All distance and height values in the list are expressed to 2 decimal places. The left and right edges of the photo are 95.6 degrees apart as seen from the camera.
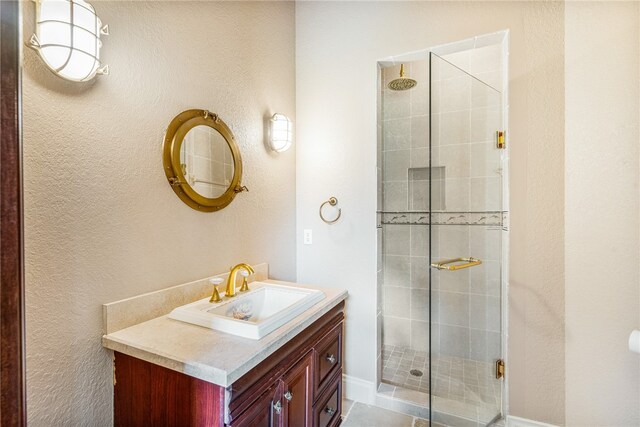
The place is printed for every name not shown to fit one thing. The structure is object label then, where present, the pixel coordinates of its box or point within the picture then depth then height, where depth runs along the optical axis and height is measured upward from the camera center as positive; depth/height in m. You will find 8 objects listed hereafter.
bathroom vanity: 0.87 -0.53
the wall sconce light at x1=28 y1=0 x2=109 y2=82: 0.85 +0.53
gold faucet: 1.38 -0.32
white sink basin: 1.03 -0.41
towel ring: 2.03 +0.05
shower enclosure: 1.68 -0.19
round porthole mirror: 1.28 +0.26
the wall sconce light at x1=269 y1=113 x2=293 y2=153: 1.89 +0.53
